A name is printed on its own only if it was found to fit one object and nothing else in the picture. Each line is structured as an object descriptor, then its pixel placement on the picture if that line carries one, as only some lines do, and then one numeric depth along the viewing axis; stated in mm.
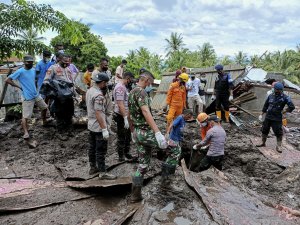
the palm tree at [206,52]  34868
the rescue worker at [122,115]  3873
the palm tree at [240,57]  36148
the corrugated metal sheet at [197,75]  9334
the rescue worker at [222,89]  6659
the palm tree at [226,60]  29807
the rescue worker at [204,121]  5036
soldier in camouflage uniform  2923
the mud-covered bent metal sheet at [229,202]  2831
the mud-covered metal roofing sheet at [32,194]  2959
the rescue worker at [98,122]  3363
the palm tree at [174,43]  34728
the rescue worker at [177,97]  5467
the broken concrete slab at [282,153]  5108
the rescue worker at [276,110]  5246
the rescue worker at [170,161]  3497
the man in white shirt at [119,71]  6528
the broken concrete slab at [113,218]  2675
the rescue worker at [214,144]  4574
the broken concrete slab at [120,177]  3259
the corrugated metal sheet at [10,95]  6338
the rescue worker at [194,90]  8000
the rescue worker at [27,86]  4693
